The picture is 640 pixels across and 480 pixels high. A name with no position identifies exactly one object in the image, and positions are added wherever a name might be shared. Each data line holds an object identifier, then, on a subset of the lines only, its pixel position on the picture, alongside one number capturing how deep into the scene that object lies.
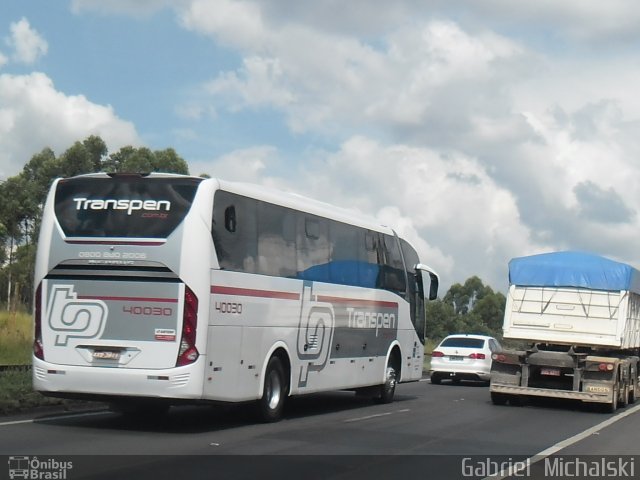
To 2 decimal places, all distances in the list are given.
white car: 28.73
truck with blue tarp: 20.59
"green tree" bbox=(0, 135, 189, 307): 56.12
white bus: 13.45
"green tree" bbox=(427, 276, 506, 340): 95.31
